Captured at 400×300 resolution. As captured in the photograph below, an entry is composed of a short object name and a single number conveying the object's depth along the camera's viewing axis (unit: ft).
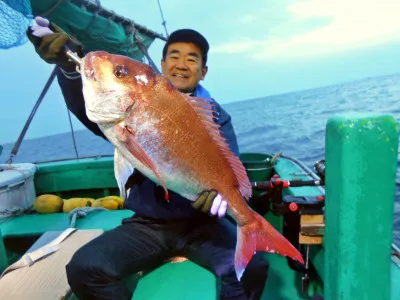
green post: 2.93
